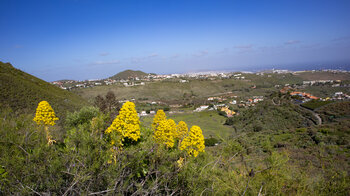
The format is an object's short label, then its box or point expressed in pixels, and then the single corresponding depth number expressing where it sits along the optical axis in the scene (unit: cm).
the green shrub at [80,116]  1460
